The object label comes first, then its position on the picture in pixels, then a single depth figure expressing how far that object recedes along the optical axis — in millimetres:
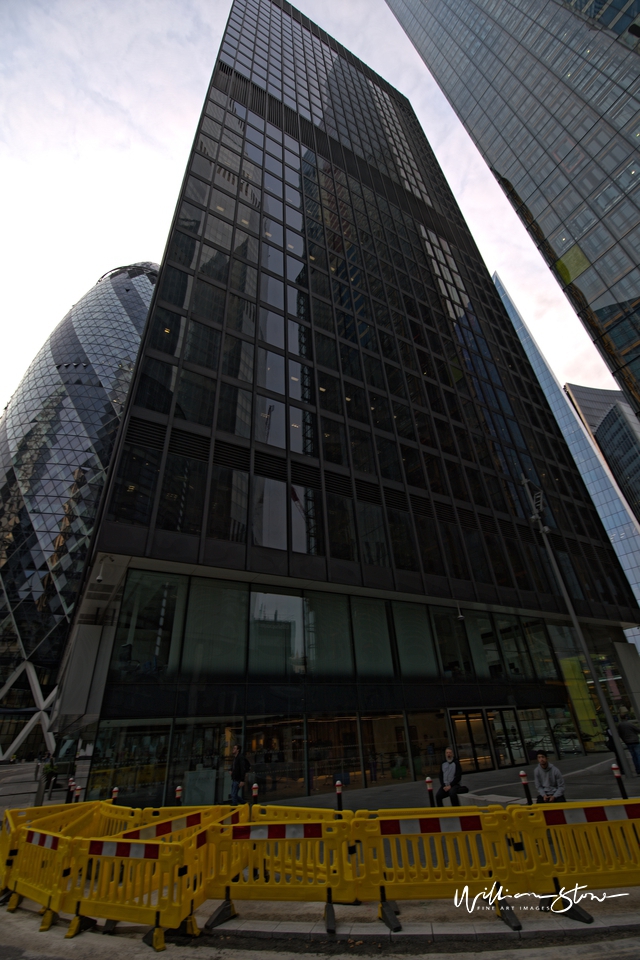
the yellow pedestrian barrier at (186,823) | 6301
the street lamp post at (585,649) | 15391
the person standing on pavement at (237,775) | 12727
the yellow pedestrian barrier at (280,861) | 5285
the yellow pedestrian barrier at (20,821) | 6414
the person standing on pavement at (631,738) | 15383
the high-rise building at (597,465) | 97562
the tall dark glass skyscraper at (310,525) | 15195
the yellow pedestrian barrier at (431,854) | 5117
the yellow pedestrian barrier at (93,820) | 7156
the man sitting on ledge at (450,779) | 9734
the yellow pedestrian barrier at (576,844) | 5137
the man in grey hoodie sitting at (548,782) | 8062
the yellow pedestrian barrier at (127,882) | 4836
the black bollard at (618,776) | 8767
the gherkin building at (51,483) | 56344
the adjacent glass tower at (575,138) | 23906
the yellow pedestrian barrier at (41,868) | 5387
